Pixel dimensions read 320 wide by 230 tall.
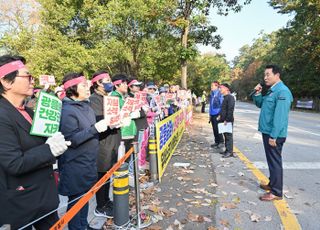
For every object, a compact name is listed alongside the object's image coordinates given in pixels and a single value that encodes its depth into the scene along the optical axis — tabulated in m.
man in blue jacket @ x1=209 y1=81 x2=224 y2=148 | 8.78
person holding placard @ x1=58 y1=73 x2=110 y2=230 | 2.97
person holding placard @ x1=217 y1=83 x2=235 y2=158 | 7.51
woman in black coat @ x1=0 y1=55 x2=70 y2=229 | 1.95
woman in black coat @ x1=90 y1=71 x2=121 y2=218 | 3.95
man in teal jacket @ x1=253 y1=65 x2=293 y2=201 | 4.32
